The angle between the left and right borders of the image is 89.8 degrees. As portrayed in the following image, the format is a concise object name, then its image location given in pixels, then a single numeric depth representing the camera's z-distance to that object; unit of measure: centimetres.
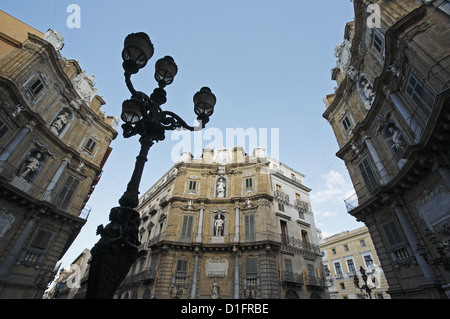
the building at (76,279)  3674
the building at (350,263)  3070
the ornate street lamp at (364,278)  1423
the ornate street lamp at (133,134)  323
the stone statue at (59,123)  1613
